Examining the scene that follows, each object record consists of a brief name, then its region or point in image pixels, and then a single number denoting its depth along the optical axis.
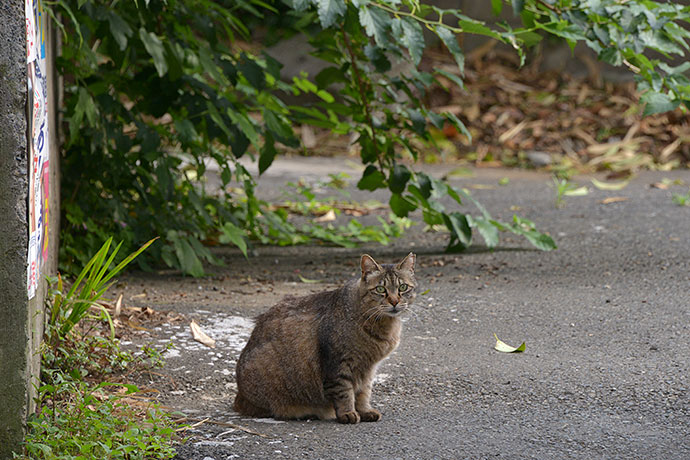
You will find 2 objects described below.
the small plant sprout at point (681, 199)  15.20
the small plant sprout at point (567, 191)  15.71
